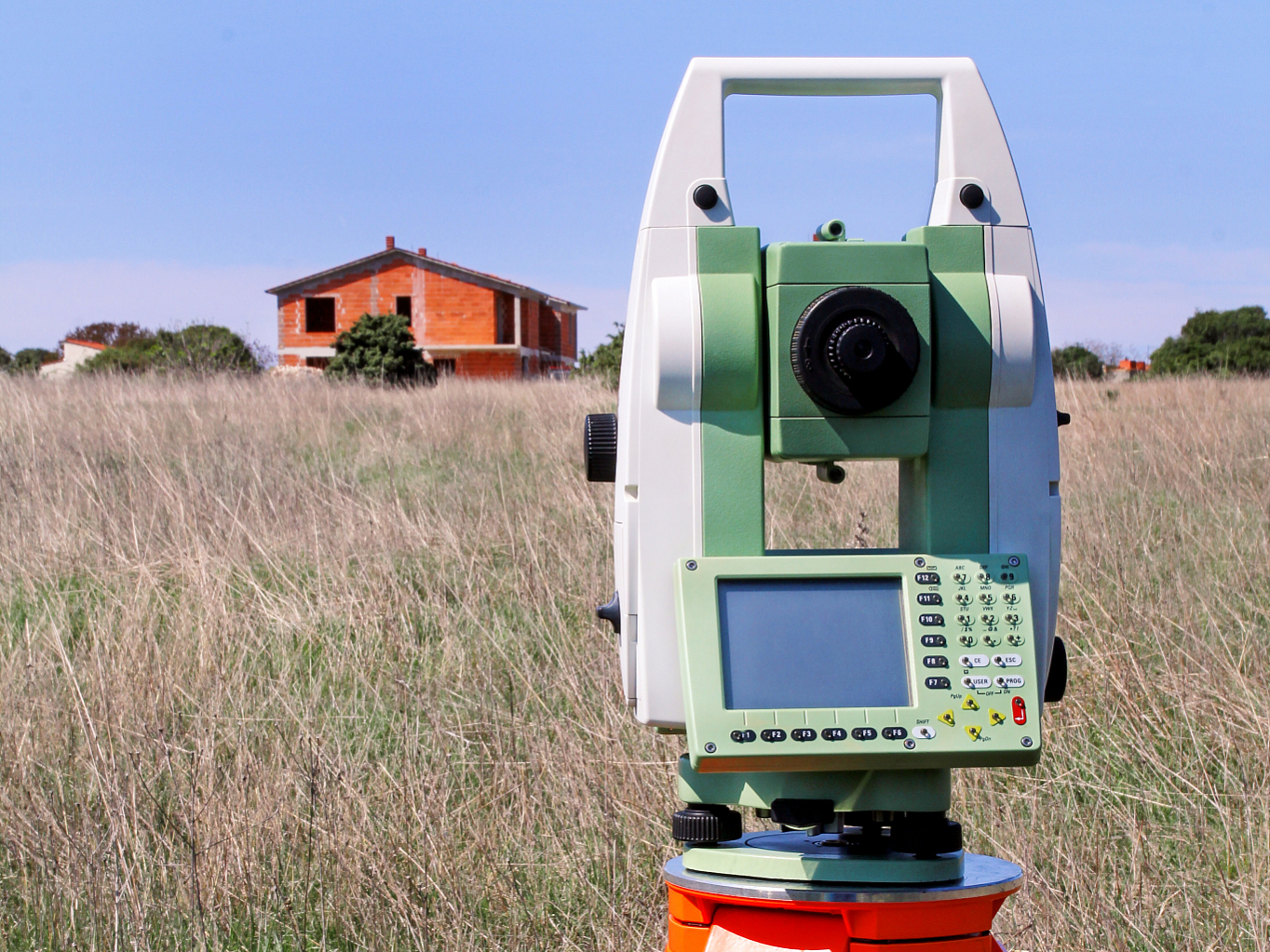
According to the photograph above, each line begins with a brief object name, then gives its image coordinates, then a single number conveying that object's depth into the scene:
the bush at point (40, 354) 35.43
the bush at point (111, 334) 33.07
